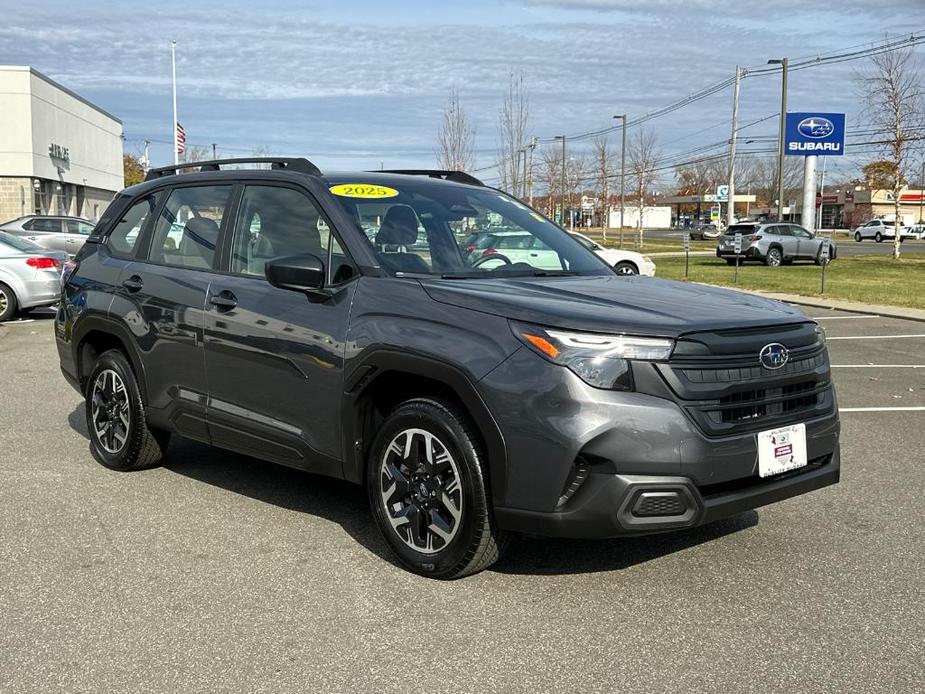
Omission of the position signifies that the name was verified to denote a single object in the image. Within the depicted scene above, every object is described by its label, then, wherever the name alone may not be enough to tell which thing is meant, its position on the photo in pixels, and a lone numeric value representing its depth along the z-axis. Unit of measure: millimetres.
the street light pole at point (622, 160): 54588
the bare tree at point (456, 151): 40250
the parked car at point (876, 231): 72625
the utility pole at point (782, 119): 40512
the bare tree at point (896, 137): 34500
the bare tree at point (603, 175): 60969
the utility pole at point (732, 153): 49125
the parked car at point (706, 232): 65512
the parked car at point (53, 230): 24828
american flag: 40781
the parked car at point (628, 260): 21739
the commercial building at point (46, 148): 49344
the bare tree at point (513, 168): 41000
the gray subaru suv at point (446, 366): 3848
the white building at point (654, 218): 121000
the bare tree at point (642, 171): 56912
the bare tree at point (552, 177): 62844
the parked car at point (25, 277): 15352
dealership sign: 41562
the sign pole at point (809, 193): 43219
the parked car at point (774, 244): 35469
